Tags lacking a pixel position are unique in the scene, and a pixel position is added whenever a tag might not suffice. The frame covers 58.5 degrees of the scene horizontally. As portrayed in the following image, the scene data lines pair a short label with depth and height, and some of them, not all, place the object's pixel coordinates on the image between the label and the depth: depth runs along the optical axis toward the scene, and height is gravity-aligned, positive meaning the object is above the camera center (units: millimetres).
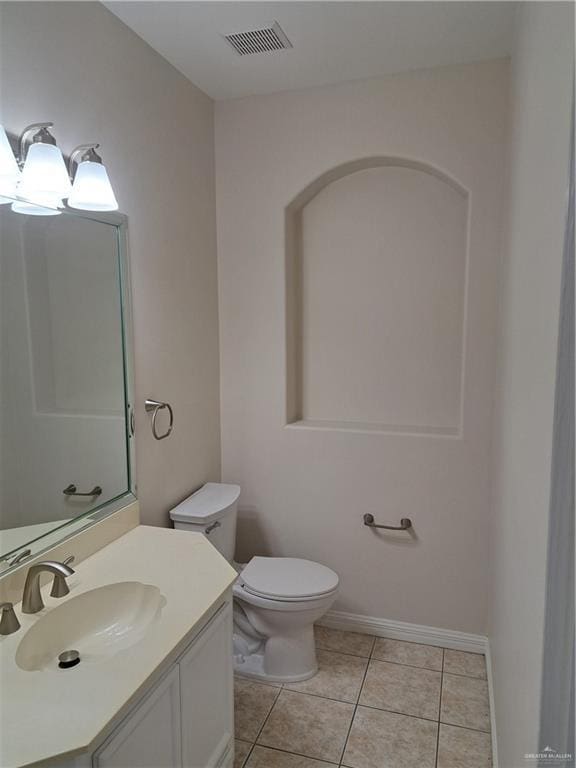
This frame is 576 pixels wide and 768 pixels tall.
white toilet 2168 -1088
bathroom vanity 1033 -755
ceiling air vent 1983 +1196
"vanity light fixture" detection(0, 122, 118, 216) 1399 +479
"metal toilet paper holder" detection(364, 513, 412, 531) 2494 -899
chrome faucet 1369 -639
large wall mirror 1463 -108
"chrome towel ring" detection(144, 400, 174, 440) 2113 -281
